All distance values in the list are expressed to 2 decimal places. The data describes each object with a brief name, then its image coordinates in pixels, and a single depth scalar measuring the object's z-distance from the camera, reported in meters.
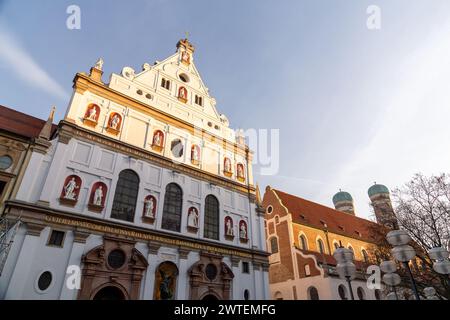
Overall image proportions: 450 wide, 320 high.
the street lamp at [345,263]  10.15
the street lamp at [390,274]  11.96
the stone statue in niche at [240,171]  23.66
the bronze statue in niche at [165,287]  15.16
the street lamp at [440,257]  10.82
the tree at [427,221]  18.25
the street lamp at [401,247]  9.45
